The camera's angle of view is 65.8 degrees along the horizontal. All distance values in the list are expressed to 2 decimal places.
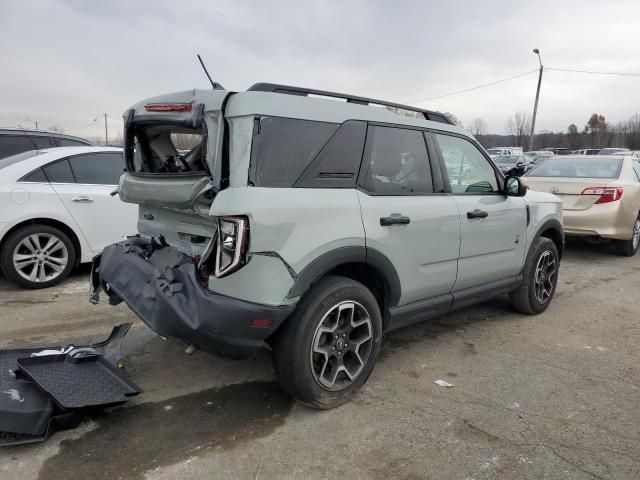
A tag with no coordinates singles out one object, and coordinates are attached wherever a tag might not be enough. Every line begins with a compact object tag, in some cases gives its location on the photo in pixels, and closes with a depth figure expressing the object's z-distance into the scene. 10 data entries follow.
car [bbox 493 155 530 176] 26.15
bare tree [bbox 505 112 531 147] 69.50
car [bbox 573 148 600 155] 25.27
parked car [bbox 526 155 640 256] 7.45
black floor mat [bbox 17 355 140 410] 2.74
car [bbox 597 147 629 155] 25.39
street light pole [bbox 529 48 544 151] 27.21
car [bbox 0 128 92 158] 7.66
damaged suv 2.67
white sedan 5.12
